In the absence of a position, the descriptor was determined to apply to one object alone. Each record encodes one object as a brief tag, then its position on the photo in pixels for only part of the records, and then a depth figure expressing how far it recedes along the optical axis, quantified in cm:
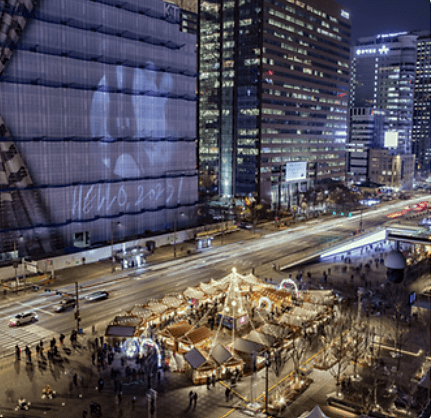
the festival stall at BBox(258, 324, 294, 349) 4200
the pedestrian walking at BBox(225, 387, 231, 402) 3419
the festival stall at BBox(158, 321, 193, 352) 4125
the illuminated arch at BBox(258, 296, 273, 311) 5128
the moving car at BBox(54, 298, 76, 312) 5181
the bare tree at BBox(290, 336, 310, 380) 3625
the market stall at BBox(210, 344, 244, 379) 3738
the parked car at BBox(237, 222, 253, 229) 10175
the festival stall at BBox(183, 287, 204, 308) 5144
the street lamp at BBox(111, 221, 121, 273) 6917
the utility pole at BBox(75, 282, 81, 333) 4541
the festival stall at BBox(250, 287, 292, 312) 5081
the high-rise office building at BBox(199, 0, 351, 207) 13062
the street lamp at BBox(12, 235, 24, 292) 6142
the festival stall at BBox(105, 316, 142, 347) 4203
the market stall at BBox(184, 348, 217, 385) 3638
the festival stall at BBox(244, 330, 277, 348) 4097
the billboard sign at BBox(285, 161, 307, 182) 14188
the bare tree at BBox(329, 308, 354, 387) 3706
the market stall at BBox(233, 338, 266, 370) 3941
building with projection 7000
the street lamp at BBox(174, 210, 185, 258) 7739
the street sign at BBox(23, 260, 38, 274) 6216
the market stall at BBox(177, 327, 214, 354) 4050
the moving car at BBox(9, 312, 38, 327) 4775
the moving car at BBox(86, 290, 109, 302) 5512
